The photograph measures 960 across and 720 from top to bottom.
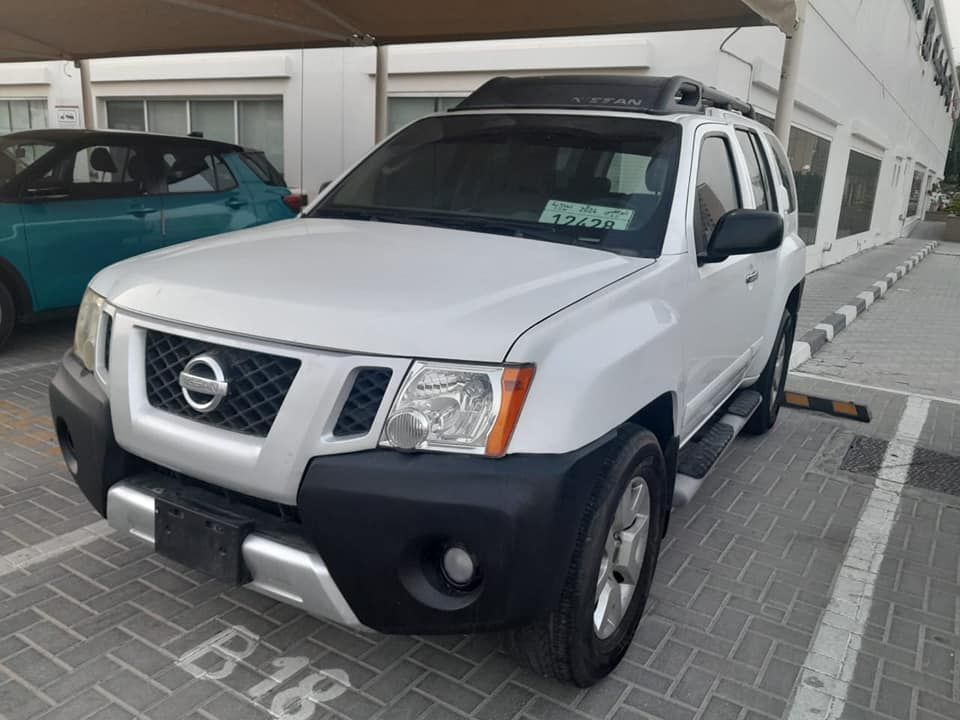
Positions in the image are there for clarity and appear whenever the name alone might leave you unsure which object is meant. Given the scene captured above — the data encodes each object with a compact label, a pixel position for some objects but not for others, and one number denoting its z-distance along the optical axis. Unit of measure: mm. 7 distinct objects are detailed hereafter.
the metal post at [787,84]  6332
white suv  2088
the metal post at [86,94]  9828
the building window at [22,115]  14719
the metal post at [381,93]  7793
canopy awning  5945
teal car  5941
